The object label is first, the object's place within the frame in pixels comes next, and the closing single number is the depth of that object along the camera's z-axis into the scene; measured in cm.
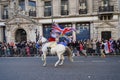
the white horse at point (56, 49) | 717
